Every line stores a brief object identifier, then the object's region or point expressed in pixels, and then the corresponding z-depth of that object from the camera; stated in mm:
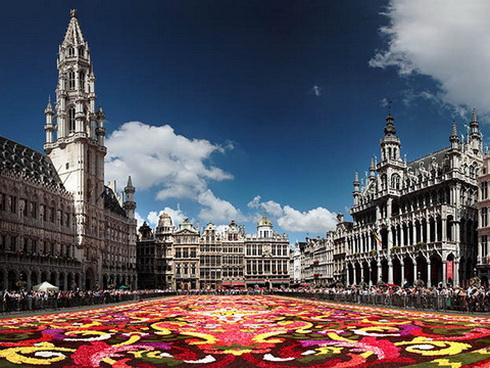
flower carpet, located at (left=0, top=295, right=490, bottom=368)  12820
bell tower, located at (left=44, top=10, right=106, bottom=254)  82375
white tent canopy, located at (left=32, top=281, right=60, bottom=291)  44300
